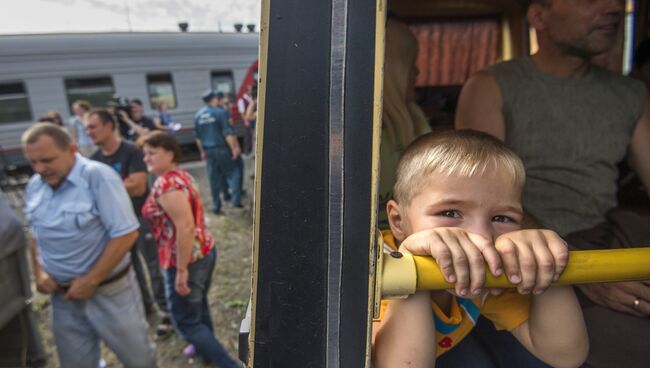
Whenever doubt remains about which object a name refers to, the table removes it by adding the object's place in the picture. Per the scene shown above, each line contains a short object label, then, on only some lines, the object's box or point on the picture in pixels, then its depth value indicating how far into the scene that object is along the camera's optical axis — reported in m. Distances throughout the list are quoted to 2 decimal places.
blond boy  0.66
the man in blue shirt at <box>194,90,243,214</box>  6.58
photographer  7.22
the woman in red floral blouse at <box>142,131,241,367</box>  2.76
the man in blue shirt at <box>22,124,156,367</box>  2.46
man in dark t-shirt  3.72
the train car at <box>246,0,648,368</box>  0.65
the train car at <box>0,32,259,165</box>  9.80
